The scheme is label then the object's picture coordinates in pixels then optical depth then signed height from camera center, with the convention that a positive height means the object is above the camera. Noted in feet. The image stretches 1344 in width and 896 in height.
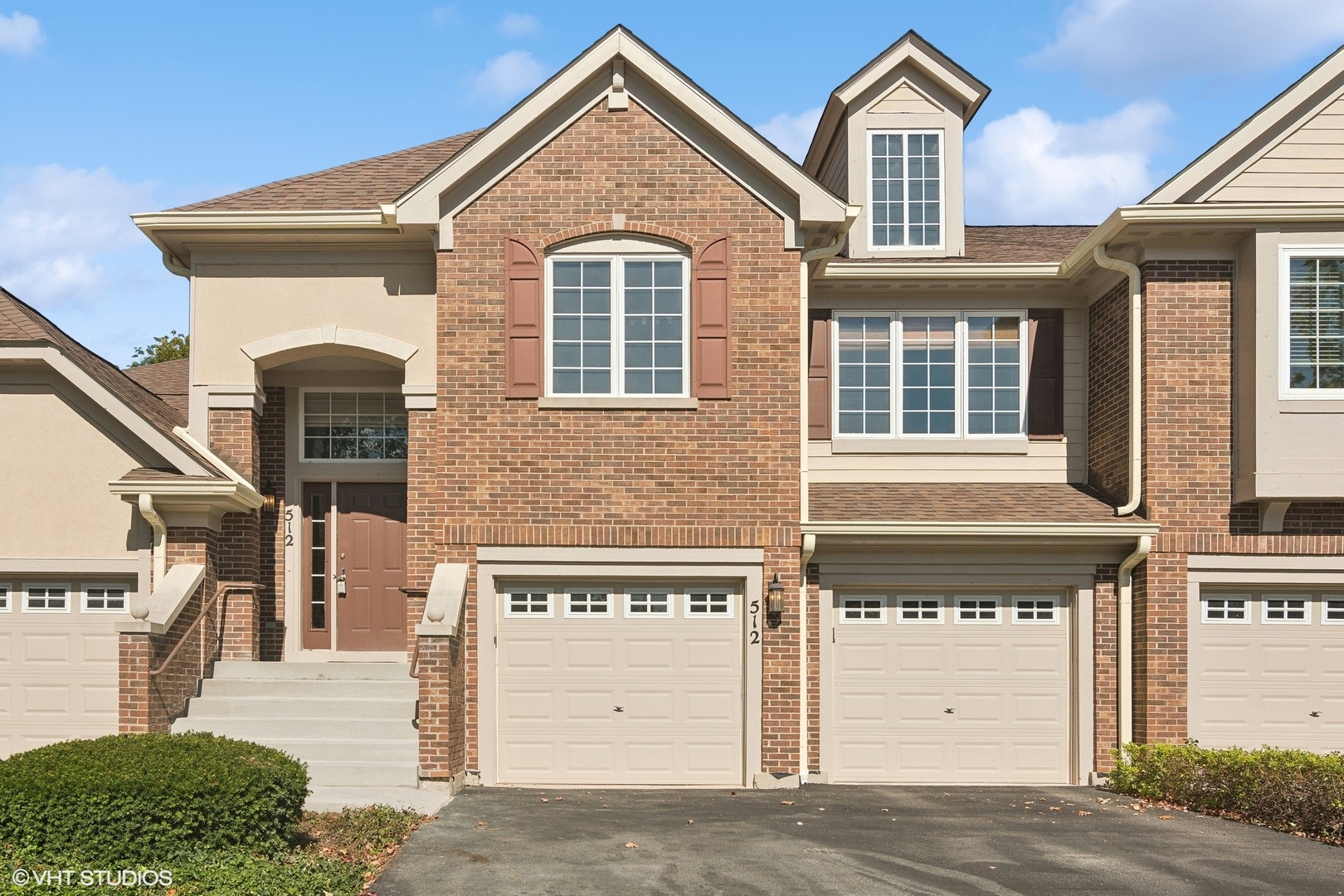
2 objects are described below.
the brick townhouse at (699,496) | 43.80 -1.68
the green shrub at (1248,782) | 36.65 -10.02
